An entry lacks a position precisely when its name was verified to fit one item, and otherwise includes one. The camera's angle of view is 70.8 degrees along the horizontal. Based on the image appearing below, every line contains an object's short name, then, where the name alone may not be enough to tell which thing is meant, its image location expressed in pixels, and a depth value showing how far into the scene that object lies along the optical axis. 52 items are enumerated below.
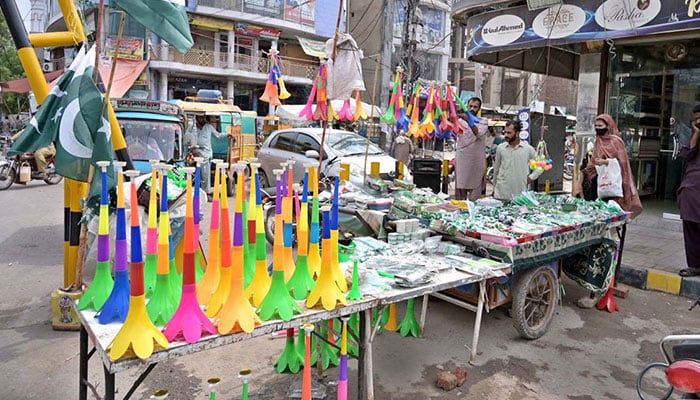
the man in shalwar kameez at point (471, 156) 7.62
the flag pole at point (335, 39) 4.65
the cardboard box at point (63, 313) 4.24
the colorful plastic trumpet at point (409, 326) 4.28
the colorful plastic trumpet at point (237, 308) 2.25
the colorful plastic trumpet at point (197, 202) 2.67
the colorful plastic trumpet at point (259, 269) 2.54
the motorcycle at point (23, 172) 12.23
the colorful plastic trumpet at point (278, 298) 2.41
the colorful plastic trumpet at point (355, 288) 2.76
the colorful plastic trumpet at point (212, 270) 2.56
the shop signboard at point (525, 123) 12.57
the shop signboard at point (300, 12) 27.78
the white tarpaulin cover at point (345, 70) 5.57
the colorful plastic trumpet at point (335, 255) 2.76
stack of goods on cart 4.02
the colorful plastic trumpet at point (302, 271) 2.67
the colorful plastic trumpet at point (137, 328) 1.97
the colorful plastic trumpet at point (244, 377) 2.52
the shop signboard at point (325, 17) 29.36
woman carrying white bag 5.66
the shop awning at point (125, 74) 20.47
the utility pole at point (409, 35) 13.11
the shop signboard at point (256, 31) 26.83
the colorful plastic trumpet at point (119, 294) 2.26
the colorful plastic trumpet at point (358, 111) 6.21
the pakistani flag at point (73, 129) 3.44
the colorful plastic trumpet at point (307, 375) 2.61
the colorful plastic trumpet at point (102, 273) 2.31
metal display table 2.06
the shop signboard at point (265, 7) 26.58
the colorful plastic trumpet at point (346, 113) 6.37
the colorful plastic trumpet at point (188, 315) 2.13
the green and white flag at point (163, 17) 3.05
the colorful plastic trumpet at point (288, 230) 2.81
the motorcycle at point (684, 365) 2.07
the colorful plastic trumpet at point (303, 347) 3.59
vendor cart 3.89
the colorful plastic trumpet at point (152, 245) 2.34
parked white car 9.85
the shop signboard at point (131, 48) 24.00
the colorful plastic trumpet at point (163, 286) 2.20
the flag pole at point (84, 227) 3.37
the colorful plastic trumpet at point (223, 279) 2.39
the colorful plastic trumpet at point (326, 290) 2.57
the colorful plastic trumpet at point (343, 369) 2.70
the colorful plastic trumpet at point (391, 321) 4.30
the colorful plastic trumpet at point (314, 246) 2.84
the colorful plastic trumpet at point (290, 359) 3.54
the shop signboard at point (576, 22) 6.88
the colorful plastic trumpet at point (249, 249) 2.73
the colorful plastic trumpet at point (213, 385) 2.43
